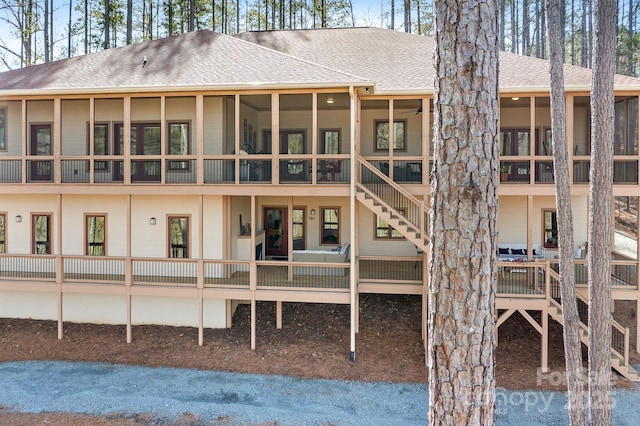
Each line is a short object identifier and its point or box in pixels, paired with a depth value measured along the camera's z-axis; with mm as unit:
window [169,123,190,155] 13156
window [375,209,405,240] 14352
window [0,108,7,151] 13797
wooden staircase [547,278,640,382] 10039
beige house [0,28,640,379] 11328
